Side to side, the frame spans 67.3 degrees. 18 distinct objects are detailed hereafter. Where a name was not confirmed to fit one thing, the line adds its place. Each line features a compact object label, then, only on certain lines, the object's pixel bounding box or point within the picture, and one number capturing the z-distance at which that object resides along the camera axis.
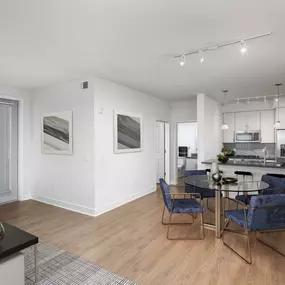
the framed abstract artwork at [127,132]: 4.50
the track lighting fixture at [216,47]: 2.48
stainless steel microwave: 6.38
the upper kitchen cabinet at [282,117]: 5.92
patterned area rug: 2.15
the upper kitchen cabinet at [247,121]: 6.45
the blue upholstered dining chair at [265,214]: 2.44
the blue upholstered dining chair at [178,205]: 3.08
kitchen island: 4.39
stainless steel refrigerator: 5.89
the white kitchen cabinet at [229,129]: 6.79
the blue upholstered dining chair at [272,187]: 3.40
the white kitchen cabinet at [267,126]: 6.23
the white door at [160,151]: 6.53
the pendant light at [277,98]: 4.53
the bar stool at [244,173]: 4.36
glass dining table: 2.91
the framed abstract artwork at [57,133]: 4.32
